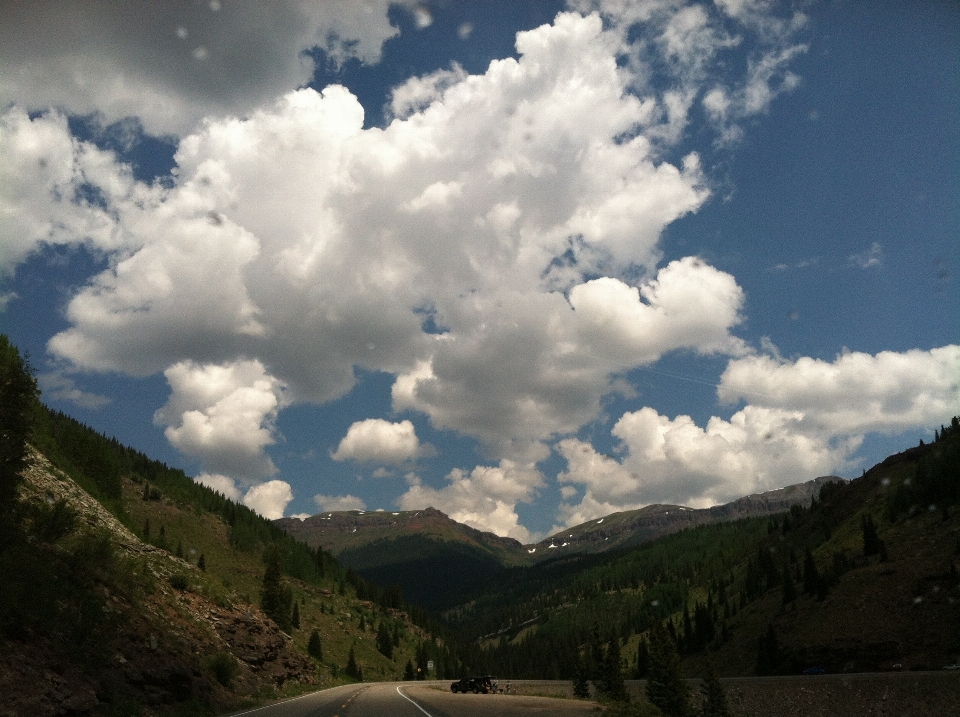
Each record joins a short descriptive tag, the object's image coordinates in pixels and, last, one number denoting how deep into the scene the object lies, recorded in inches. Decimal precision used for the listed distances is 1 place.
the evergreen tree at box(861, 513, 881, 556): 5393.7
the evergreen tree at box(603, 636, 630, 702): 2351.4
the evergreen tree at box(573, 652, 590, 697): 2554.1
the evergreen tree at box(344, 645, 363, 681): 4169.8
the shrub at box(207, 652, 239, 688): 1347.2
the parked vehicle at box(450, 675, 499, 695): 2458.2
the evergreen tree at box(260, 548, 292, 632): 3590.1
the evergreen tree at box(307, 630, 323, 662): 3742.6
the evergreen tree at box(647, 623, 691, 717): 2062.0
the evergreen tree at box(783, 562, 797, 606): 5403.5
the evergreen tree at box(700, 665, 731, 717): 1701.5
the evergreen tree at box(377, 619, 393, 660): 5324.8
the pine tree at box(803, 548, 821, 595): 5097.9
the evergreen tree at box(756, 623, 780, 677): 4340.6
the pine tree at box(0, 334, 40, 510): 940.0
